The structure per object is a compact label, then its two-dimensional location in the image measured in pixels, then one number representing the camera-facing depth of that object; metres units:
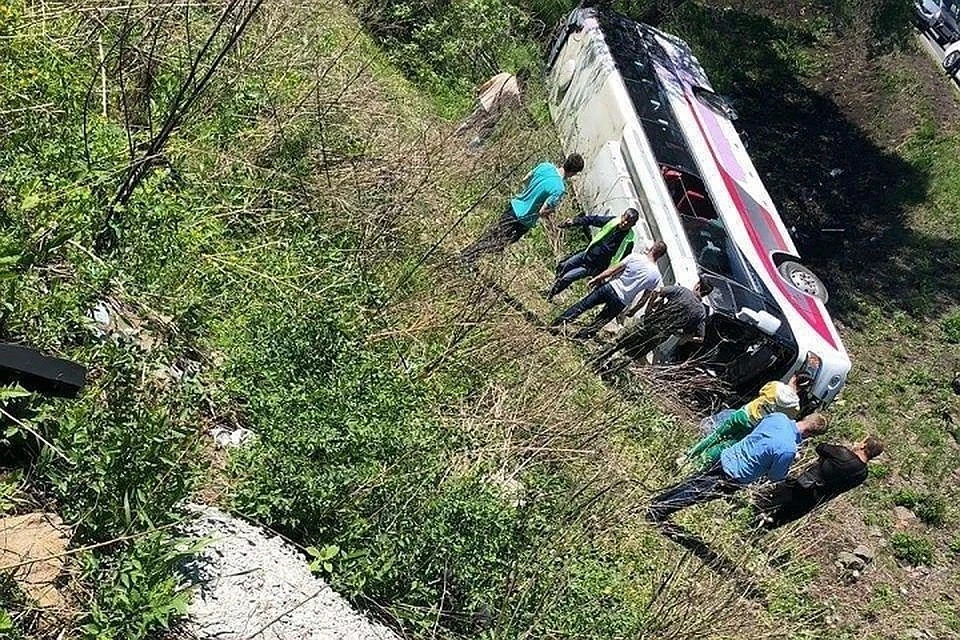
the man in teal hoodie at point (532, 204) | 8.23
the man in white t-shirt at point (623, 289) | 8.32
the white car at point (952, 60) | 17.88
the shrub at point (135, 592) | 3.10
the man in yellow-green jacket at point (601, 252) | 8.85
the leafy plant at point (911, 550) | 9.05
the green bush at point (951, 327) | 12.52
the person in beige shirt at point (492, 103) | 9.88
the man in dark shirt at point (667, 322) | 7.98
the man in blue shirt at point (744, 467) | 6.74
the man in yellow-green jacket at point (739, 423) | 7.29
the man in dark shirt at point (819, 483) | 7.18
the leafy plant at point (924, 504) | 9.55
